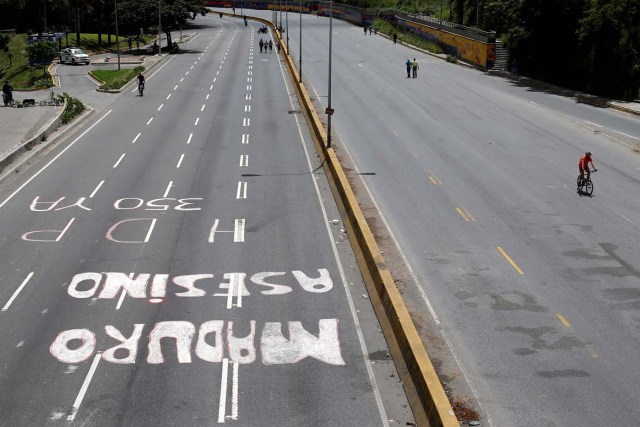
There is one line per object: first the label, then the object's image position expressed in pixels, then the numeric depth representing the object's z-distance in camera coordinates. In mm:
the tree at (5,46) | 97256
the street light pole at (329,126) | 37156
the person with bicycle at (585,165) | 29886
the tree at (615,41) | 55406
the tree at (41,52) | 87125
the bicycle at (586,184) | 30547
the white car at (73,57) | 88000
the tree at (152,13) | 95000
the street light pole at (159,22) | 88212
